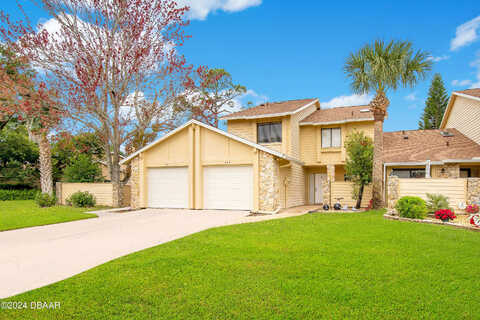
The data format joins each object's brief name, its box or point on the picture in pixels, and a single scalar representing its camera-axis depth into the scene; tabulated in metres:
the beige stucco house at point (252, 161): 15.19
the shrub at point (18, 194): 23.33
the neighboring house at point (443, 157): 13.30
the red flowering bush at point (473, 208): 11.93
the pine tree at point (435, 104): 36.12
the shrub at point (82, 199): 18.33
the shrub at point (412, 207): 11.19
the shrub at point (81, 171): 20.36
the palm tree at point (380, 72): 14.52
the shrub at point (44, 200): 18.18
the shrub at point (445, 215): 10.38
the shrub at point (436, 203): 12.46
